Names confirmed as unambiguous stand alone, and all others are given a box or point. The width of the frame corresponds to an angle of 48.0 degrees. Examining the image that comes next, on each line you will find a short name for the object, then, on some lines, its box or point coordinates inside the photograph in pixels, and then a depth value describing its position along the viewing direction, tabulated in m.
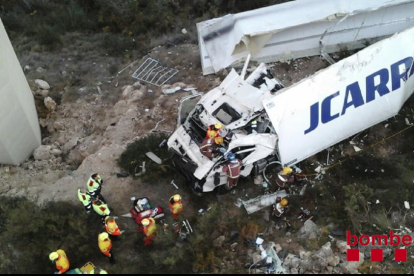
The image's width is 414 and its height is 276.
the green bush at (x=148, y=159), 9.76
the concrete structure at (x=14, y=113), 9.49
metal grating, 12.32
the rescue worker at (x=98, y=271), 7.67
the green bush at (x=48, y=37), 13.82
